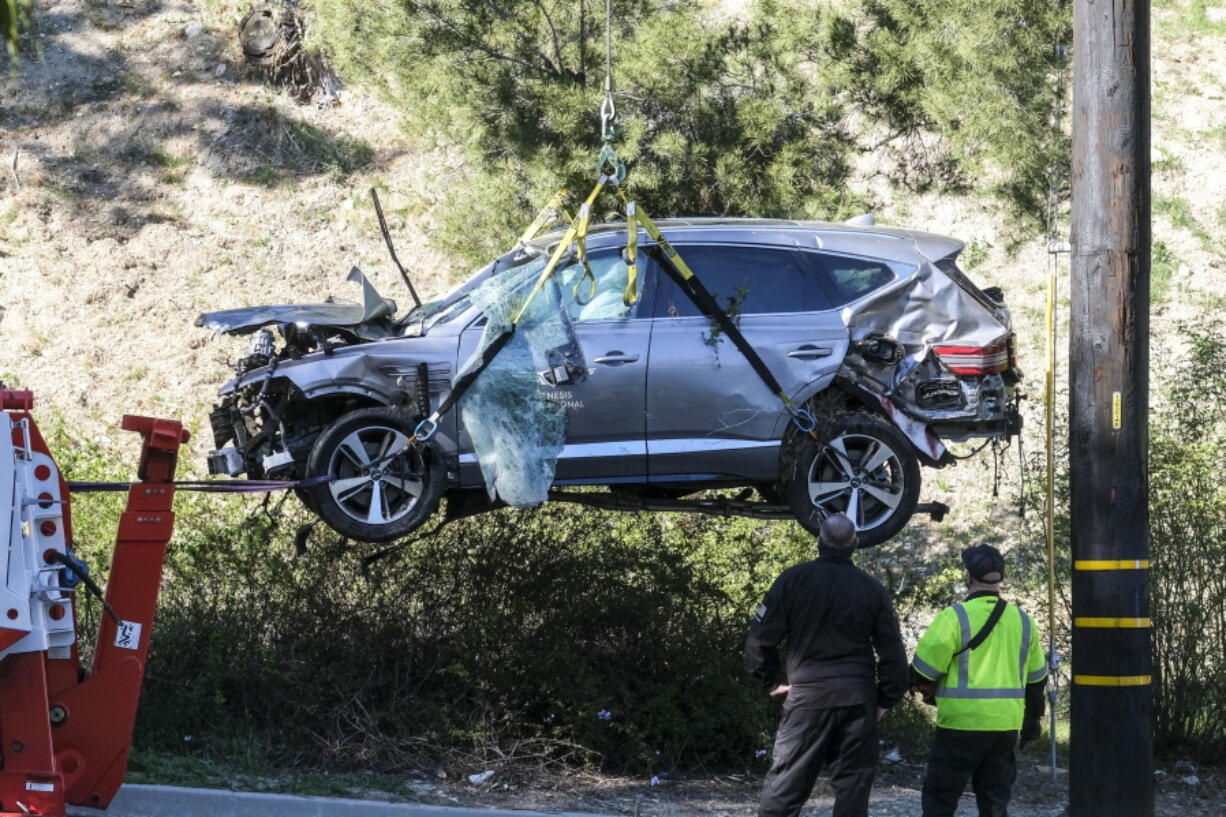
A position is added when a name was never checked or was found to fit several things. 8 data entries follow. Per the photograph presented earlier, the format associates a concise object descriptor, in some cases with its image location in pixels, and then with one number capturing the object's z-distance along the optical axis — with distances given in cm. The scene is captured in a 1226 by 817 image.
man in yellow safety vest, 1440
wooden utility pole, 1459
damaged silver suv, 1591
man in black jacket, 1380
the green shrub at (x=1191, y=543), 2167
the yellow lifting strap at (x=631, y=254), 1597
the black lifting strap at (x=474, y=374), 1591
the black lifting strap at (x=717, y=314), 1616
